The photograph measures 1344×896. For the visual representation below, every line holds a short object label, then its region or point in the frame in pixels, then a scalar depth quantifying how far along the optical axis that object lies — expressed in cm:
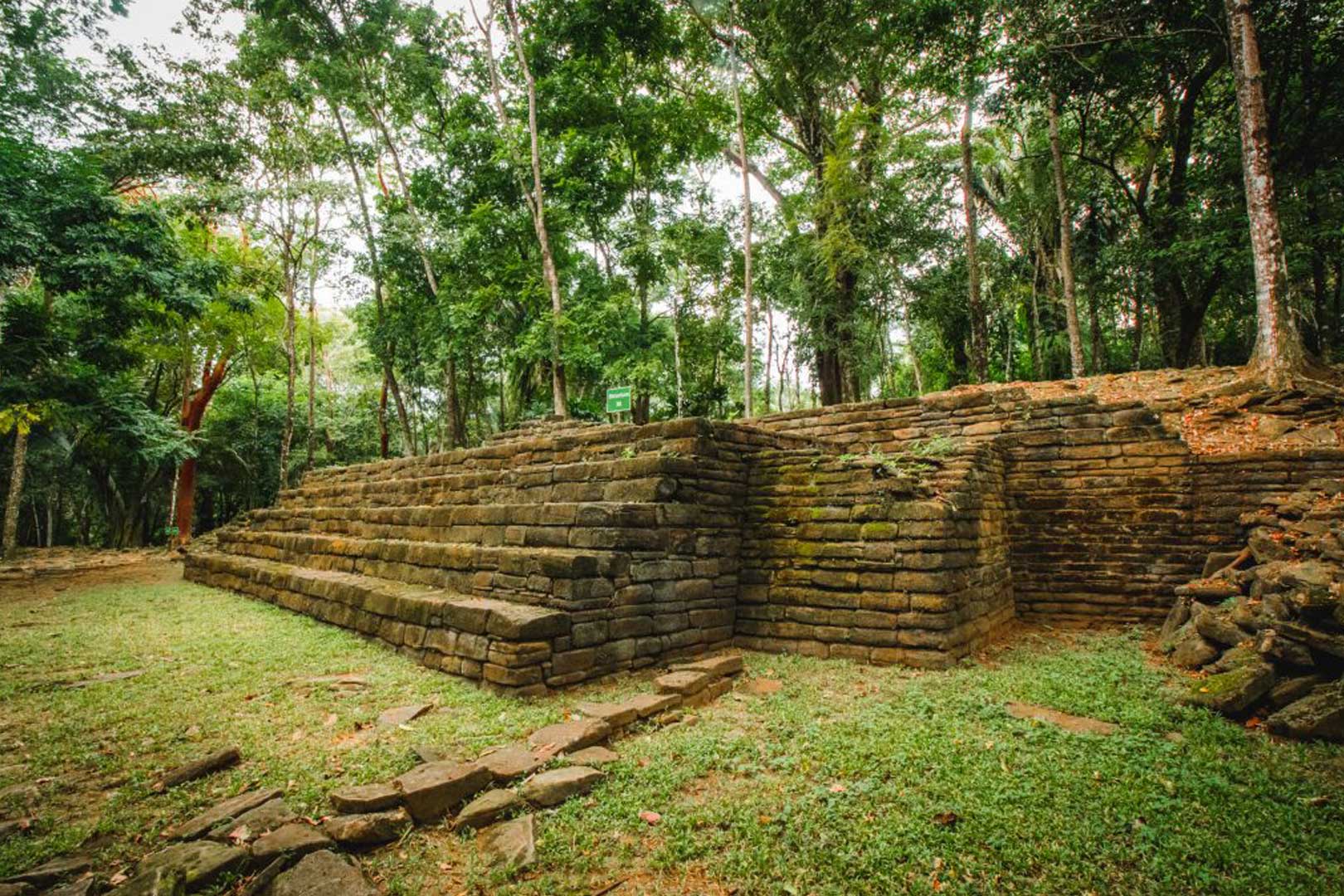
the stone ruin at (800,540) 414
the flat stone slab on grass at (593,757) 275
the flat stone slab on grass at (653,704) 335
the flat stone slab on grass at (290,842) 198
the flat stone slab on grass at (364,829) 212
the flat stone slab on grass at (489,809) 228
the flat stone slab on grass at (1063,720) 307
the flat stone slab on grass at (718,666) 392
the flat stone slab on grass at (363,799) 229
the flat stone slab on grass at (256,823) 214
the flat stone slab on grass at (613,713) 319
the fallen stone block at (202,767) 261
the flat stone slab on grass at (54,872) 189
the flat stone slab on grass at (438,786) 230
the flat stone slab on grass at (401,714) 328
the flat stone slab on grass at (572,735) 288
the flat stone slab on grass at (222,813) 218
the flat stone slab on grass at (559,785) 243
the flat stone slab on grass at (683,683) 360
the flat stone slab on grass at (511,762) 256
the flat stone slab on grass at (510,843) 206
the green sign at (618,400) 893
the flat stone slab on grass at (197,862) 187
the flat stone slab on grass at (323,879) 180
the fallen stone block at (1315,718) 276
